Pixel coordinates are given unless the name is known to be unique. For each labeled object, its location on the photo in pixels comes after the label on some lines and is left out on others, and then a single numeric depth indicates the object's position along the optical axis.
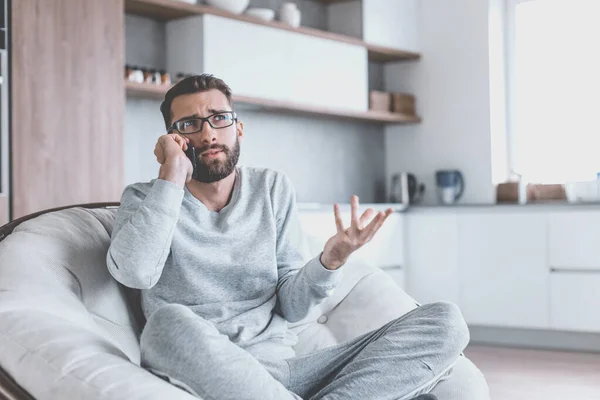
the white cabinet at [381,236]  5.08
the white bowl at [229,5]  4.76
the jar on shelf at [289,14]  5.20
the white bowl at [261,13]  4.95
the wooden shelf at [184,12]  4.42
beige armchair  1.68
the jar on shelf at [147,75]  4.44
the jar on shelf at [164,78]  4.52
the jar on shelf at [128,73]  4.37
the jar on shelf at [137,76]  4.39
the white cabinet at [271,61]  4.65
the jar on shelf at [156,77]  4.50
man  1.77
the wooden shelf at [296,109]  4.38
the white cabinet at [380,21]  5.75
